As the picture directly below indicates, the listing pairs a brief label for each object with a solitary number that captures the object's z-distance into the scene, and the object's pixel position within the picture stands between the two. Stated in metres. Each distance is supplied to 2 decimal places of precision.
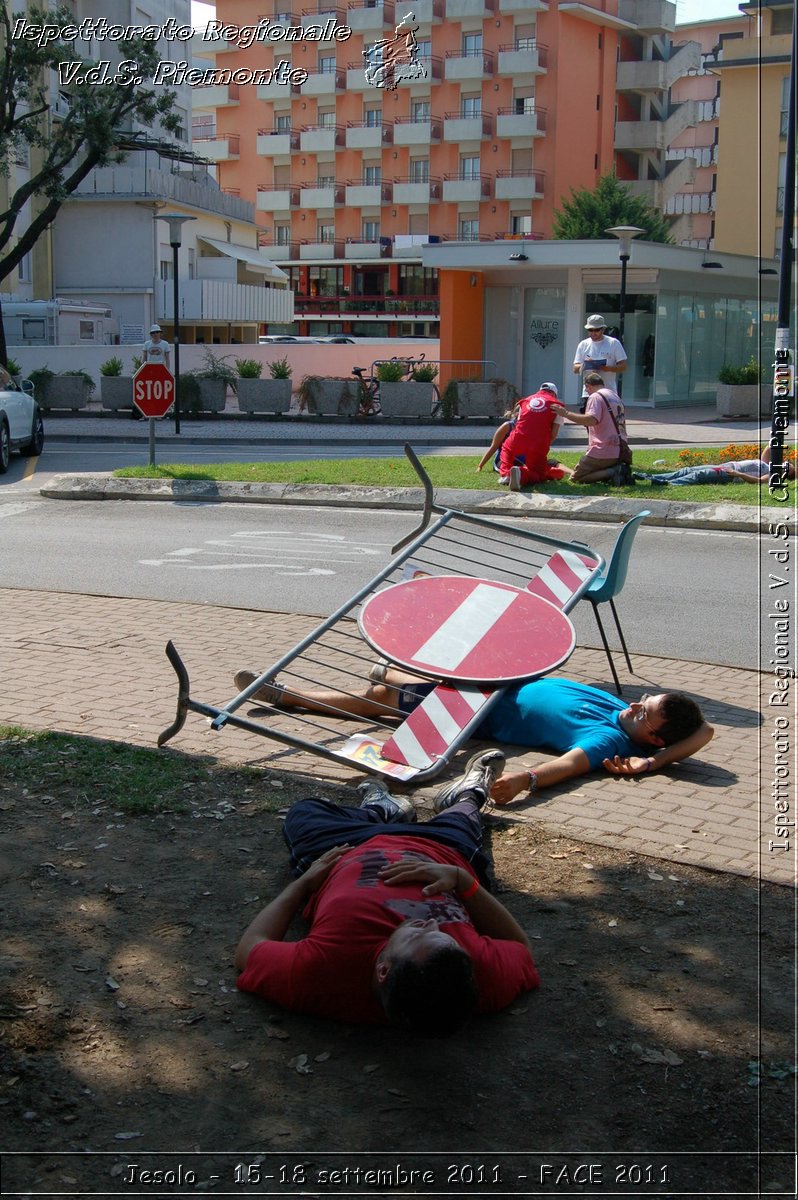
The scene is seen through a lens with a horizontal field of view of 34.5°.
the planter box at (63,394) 29.98
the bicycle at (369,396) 28.42
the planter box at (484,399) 27.88
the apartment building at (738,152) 49.38
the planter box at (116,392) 29.98
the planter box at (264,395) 29.06
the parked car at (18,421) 19.03
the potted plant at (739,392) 29.92
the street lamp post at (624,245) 26.44
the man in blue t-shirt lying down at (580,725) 5.79
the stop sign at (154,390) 16.33
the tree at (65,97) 28.66
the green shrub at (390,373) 28.72
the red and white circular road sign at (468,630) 5.93
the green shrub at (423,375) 28.72
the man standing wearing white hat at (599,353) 17.53
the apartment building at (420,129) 65.75
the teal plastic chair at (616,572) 7.23
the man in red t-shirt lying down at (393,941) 3.37
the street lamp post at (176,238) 25.38
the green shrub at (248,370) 29.53
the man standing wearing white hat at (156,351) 21.00
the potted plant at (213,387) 28.70
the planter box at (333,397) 28.27
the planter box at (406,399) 28.34
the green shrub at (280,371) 29.70
